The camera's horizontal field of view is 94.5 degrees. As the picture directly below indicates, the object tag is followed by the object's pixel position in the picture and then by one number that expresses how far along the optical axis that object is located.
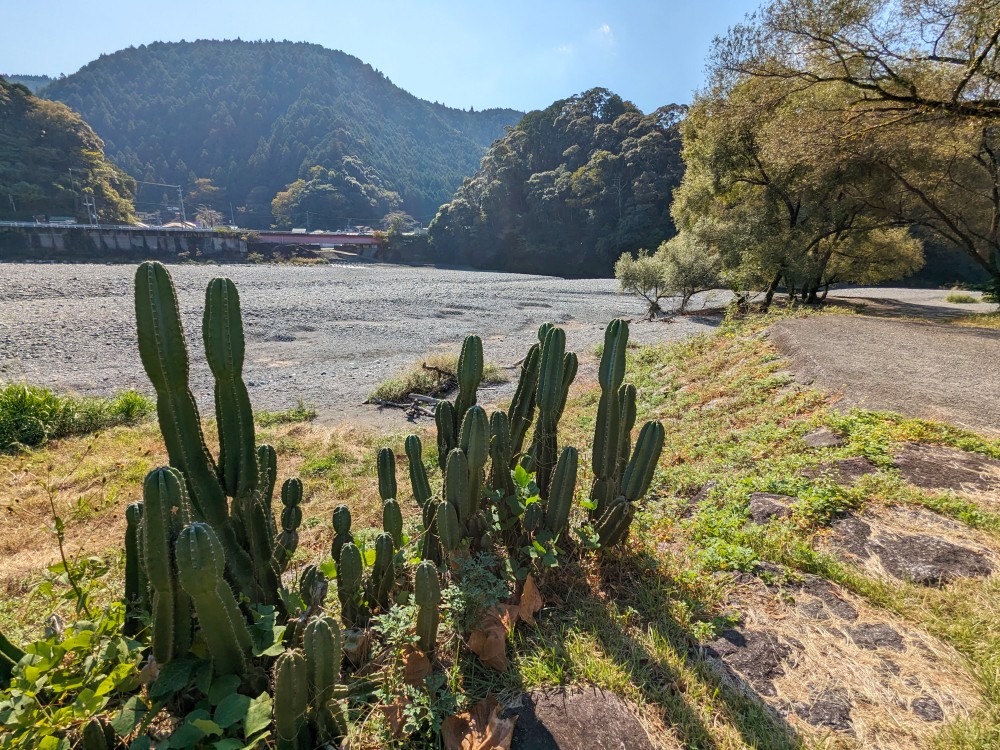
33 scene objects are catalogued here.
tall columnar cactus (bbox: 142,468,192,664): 1.48
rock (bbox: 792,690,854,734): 1.78
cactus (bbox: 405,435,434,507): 2.93
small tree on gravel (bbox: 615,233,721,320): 19.33
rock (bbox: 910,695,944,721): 1.76
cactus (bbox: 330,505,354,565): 2.60
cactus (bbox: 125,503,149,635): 1.82
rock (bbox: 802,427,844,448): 4.16
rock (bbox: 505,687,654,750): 1.66
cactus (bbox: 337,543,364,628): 2.16
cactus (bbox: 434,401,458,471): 3.19
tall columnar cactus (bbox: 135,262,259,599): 1.90
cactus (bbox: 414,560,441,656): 1.89
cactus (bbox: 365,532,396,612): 2.31
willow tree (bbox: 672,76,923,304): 12.43
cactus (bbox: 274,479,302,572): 2.53
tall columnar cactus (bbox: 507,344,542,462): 3.27
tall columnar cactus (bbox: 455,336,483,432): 3.21
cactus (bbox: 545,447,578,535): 2.66
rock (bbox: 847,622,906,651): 2.10
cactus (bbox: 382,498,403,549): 2.57
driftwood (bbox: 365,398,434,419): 8.97
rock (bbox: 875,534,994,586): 2.47
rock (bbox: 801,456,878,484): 3.50
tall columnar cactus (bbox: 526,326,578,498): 2.97
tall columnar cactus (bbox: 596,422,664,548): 2.71
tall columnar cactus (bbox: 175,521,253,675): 1.41
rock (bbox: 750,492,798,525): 3.22
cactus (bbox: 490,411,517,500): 2.86
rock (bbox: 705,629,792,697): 1.98
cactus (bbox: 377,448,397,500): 2.92
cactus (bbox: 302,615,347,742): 1.51
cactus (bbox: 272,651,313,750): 1.42
